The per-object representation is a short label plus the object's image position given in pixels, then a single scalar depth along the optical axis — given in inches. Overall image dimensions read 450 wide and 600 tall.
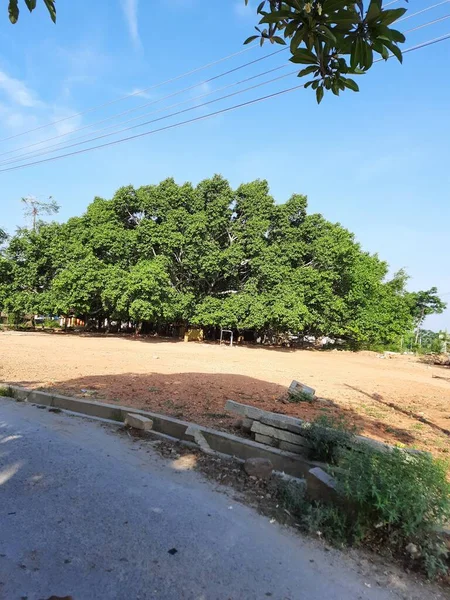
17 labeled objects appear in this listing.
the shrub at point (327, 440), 156.0
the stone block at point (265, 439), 185.5
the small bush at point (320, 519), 118.6
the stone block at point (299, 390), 303.1
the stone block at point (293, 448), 172.1
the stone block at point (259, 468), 159.5
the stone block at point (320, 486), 127.3
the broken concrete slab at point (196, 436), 191.6
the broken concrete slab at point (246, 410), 195.0
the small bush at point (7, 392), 285.4
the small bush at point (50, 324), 1393.9
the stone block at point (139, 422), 211.3
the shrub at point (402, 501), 107.7
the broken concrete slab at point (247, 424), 201.4
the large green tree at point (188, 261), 981.2
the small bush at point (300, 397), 298.6
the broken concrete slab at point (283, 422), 177.0
